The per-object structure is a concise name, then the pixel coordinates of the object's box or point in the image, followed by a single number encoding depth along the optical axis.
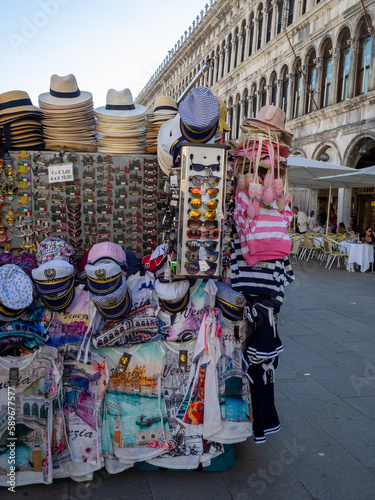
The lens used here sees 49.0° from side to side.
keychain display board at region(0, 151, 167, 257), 3.28
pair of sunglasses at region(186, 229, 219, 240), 2.40
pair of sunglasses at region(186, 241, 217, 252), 2.40
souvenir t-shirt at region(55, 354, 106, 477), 2.51
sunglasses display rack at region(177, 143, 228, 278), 2.36
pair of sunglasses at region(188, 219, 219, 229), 2.40
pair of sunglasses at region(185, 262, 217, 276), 2.41
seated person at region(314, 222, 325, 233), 16.18
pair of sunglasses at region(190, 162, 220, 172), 2.36
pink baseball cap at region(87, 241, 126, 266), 2.58
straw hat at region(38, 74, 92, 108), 3.34
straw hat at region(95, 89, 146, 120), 3.53
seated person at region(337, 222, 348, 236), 14.79
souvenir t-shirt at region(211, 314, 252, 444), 2.63
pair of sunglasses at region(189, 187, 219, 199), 2.37
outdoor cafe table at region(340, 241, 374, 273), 11.78
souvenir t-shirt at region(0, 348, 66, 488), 2.37
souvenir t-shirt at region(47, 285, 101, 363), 2.51
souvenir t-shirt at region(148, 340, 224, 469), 2.61
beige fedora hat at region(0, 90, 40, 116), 3.24
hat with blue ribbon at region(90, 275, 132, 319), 2.40
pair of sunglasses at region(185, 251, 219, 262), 2.41
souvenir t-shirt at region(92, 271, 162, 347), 2.54
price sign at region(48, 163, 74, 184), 3.27
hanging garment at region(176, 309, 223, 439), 2.57
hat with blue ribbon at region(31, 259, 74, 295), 2.35
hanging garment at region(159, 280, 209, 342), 2.63
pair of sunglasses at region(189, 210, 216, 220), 2.36
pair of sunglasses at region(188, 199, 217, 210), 2.36
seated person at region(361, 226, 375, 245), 12.18
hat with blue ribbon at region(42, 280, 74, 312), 2.44
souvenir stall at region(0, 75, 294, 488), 2.38
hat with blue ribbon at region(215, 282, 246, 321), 2.63
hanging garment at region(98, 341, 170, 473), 2.56
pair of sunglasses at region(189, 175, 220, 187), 2.37
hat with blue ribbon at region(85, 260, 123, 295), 2.33
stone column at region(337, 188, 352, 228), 18.72
